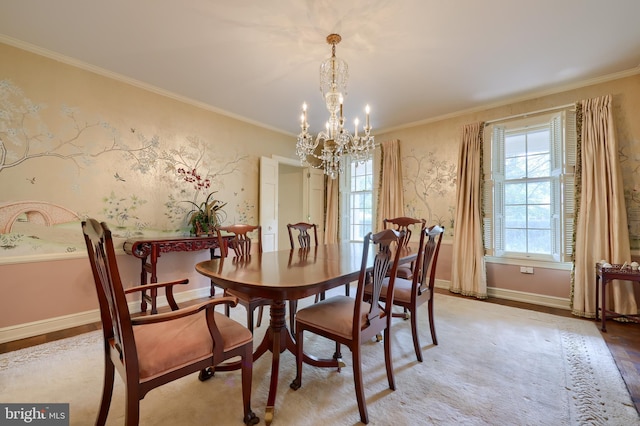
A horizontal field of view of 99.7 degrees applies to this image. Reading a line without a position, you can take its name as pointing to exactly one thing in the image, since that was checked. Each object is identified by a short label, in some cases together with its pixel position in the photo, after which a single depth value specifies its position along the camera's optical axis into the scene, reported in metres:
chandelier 2.31
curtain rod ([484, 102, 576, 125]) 3.17
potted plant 3.38
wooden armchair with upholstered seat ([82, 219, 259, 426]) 1.08
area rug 1.48
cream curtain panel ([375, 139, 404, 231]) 4.45
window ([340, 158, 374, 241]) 5.03
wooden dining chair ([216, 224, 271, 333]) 2.09
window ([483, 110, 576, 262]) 3.15
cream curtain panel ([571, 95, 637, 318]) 2.78
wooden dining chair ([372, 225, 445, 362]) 2.04
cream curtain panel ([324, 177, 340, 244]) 5.28
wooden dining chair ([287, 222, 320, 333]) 3.03
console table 2.76
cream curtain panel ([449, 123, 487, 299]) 3.62
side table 2.47
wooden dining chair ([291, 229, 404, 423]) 1.50
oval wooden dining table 1.39
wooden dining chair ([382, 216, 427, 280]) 2.80
